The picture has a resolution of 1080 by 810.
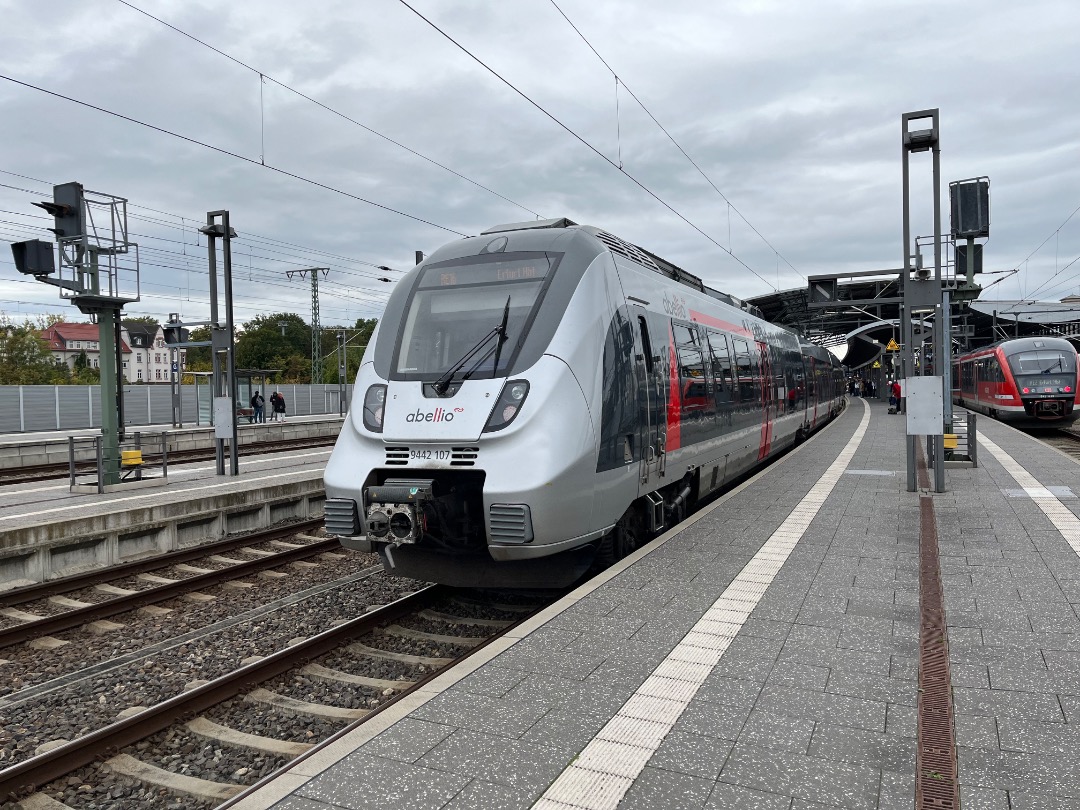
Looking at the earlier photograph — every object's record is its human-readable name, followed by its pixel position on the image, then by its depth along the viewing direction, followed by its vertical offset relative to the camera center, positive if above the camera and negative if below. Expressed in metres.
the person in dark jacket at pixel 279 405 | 33.38 -0.30
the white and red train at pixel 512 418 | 5.82 -0.19
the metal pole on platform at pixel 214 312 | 14.88 +1.69
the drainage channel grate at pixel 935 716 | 3.14 -1.59
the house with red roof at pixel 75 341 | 94.62 +7.68
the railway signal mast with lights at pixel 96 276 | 12.70 +2.08
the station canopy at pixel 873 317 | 22.48 +3.19
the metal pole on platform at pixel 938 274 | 10.59 +1.48
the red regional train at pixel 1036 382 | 23.83 -0.01
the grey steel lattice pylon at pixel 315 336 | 46.94 +3.75
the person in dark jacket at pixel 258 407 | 31.50 -0.34
